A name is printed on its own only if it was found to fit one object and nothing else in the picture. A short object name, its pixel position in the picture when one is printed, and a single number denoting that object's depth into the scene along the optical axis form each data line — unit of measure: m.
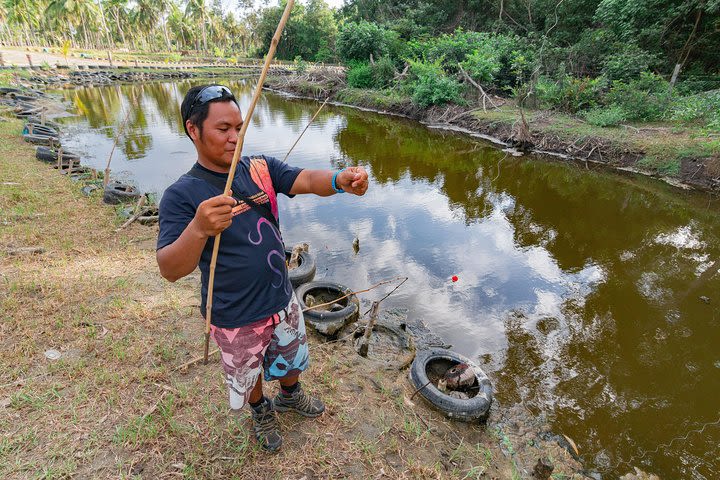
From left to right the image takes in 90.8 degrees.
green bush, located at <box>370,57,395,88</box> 21.95
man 1.59
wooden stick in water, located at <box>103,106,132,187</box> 7.56
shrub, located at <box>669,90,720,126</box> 10.58
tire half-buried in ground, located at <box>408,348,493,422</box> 3.36
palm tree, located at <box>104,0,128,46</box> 45.84
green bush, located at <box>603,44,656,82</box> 13.62
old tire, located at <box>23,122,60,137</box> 11.97
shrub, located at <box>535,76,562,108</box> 14.48
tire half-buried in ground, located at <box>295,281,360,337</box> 4.36
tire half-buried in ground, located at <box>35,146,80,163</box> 9.25
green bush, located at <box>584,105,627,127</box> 12.20
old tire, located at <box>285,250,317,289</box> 5.30
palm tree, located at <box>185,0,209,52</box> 55.03
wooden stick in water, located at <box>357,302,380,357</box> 3.90
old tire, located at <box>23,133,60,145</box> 11.07
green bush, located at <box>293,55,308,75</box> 33.56
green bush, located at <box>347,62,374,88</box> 23.66
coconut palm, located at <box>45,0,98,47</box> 41.06
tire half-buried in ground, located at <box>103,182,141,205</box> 7.09
